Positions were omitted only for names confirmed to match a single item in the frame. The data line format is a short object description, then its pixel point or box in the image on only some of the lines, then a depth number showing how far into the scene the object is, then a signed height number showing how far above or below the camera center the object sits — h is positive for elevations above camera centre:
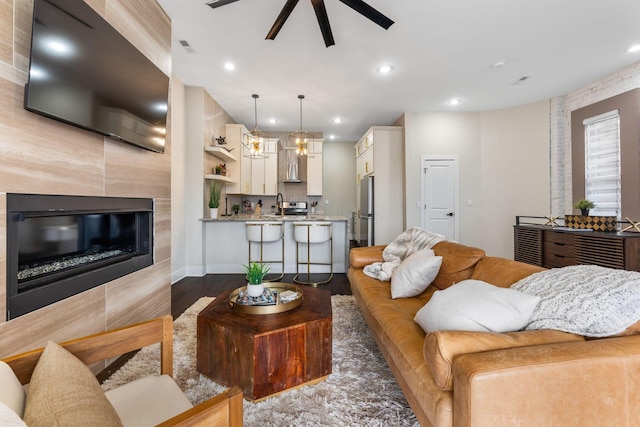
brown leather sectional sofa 0.84 -0.51
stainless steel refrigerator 5.62 +0.07
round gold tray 1.69 -0.56
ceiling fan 2.13 +1.59
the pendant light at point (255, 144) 4.54 +1.35
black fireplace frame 1.25 -0.20
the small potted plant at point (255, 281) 1.81 -0.43
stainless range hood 6.66 +1.16
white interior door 5.43 +0.44
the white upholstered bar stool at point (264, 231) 3.95 -0.22
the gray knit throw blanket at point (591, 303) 1.01 -0.33
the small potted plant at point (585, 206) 3.58 +0.13
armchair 0.68 -0.50
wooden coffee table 1.47 -0.74
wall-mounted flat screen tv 1.34 +0.81
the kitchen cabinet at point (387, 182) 5.65 +0.68
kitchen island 4.48 -0.54
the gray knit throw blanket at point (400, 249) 2.49 -0.32
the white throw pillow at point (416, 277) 2.00 -0.44
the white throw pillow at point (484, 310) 1.11 -0.39
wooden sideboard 2.95 -0.39
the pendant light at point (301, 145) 4.69 +1.21
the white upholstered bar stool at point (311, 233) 3.93 -0.24
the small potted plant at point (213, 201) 4.46 +0.23
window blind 3.87 +0.77
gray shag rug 1.41 -1.01
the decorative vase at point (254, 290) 1.81 -0.48
